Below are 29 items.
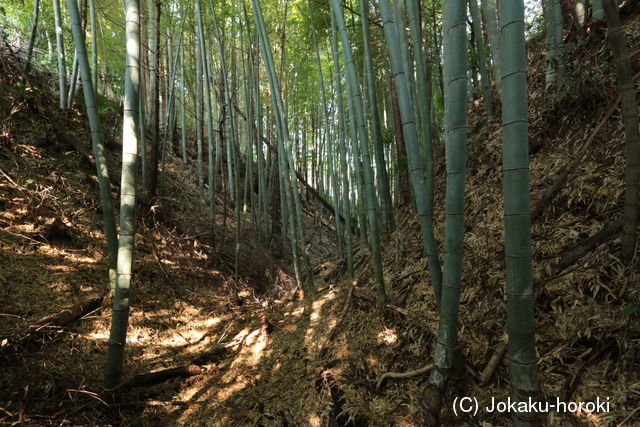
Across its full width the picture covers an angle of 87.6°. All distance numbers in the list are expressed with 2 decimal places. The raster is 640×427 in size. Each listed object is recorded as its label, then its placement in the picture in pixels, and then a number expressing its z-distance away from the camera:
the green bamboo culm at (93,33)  4.01
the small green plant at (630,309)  1.01
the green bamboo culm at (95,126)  1.95
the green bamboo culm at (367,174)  2.18
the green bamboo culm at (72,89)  4.28
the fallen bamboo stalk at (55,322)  1.86
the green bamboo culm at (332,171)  3.87
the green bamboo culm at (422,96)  2.19
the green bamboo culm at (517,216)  0.94
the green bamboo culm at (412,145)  1.49
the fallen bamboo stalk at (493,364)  1.29
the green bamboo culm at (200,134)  5.44
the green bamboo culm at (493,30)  2.96
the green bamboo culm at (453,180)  1.12
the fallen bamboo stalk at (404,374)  1.52
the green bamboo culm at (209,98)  3.60
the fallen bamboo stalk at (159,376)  1.89
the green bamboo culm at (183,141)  6.59
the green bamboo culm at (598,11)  2.45
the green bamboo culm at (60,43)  3.94
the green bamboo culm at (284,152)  3.09
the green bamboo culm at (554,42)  2.49
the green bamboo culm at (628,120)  1.18
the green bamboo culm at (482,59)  3.12
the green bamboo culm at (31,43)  3.78
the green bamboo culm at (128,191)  1.65
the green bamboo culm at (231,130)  3.71
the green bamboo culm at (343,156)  2.95
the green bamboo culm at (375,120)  2.12
